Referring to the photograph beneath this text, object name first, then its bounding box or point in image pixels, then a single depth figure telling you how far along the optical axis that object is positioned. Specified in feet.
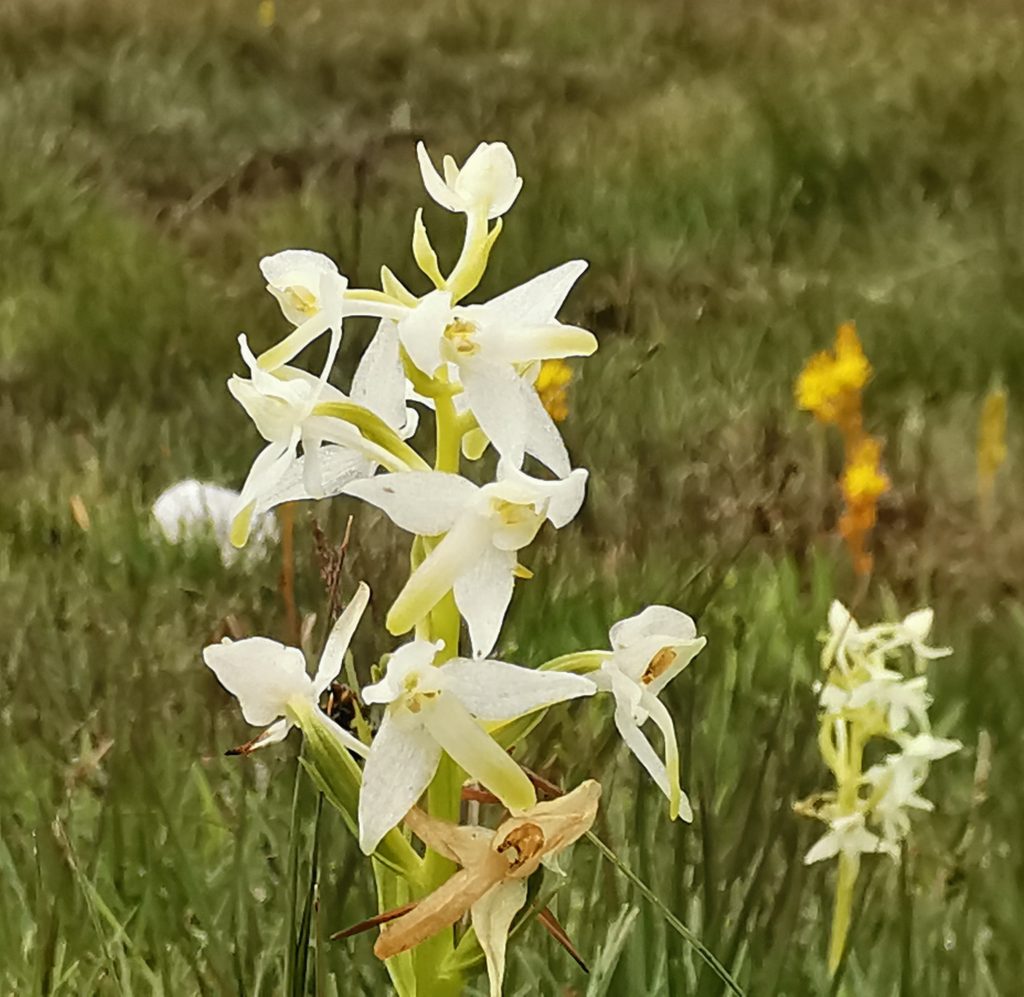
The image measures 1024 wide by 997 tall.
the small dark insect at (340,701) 0.93
